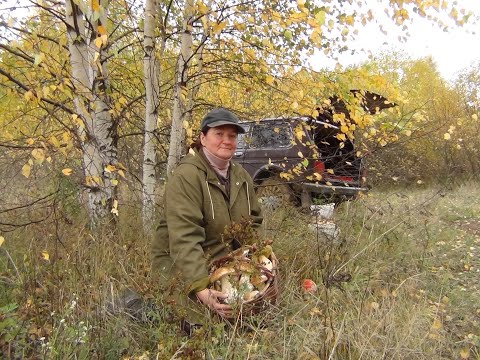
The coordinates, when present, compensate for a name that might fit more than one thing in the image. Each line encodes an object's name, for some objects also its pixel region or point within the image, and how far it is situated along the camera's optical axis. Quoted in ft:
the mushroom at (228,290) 7.29
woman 7.68
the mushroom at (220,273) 7.47
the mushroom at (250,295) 7.63
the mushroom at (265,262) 7.90
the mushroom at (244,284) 7.12
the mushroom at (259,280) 7.58
